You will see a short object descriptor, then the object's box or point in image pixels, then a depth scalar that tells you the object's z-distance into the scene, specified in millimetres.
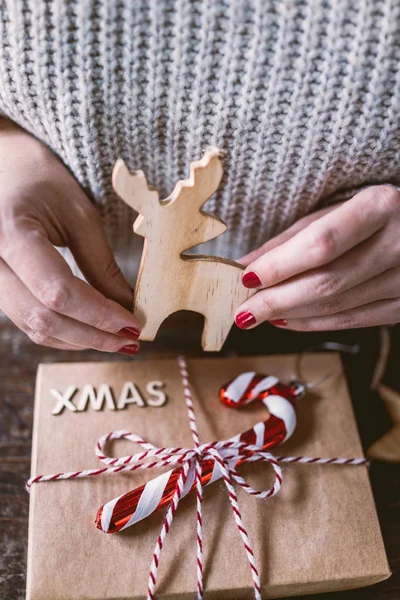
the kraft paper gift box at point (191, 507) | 562
